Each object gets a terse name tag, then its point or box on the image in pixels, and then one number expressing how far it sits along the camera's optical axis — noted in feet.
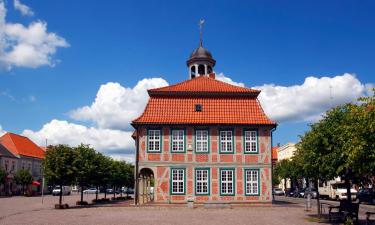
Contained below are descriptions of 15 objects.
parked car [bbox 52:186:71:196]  240.12
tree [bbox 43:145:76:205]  107.45
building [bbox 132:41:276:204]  114.21
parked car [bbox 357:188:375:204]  136.87
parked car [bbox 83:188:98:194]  288.10
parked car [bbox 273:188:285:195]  250.49
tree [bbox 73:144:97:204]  109.91
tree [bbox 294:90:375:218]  49.44
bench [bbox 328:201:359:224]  62.28
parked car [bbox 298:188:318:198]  188.41
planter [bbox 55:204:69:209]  105.91
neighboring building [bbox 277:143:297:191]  329.31
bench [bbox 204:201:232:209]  98.99
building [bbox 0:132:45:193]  230.85
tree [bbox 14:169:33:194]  226.58
